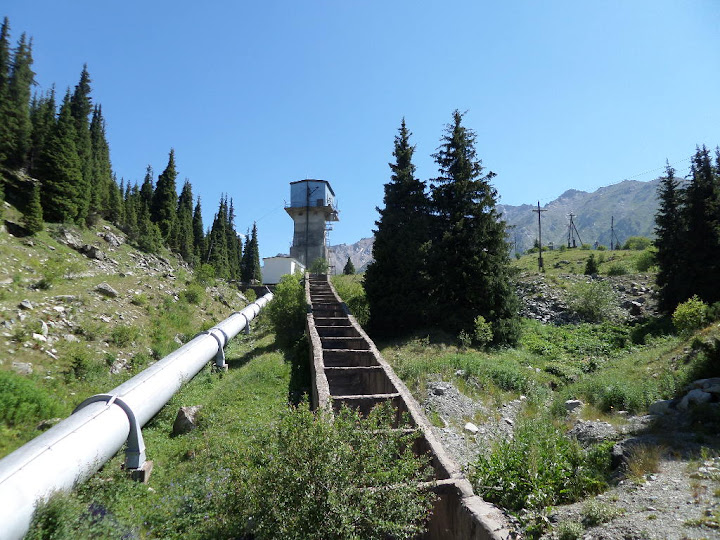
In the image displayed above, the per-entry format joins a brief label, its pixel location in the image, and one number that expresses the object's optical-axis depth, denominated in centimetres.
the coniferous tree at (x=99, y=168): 3197
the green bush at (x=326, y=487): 366
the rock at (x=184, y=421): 920
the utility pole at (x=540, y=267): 3963
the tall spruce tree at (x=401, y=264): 2027
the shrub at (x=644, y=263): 3466
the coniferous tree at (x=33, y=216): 2034
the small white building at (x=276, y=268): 4366
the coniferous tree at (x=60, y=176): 2503
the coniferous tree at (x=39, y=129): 2769
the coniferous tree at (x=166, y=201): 4406
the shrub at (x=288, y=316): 1844
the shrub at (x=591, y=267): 3655
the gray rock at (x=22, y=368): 1065
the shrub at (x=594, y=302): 2469
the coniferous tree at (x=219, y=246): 5309
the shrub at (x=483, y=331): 1781
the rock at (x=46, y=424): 863
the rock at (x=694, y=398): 819
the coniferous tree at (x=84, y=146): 2754
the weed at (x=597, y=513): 419
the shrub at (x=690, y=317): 1562
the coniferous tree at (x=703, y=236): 2141
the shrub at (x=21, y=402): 848
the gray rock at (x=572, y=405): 1008
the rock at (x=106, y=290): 1785
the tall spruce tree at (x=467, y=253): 1941
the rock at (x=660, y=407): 865
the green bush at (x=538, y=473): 497
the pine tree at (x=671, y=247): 2266
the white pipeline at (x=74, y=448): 454
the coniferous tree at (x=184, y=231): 4621
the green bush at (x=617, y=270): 3561
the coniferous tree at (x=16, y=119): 2667
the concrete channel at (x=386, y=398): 425
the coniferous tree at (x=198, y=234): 5198
